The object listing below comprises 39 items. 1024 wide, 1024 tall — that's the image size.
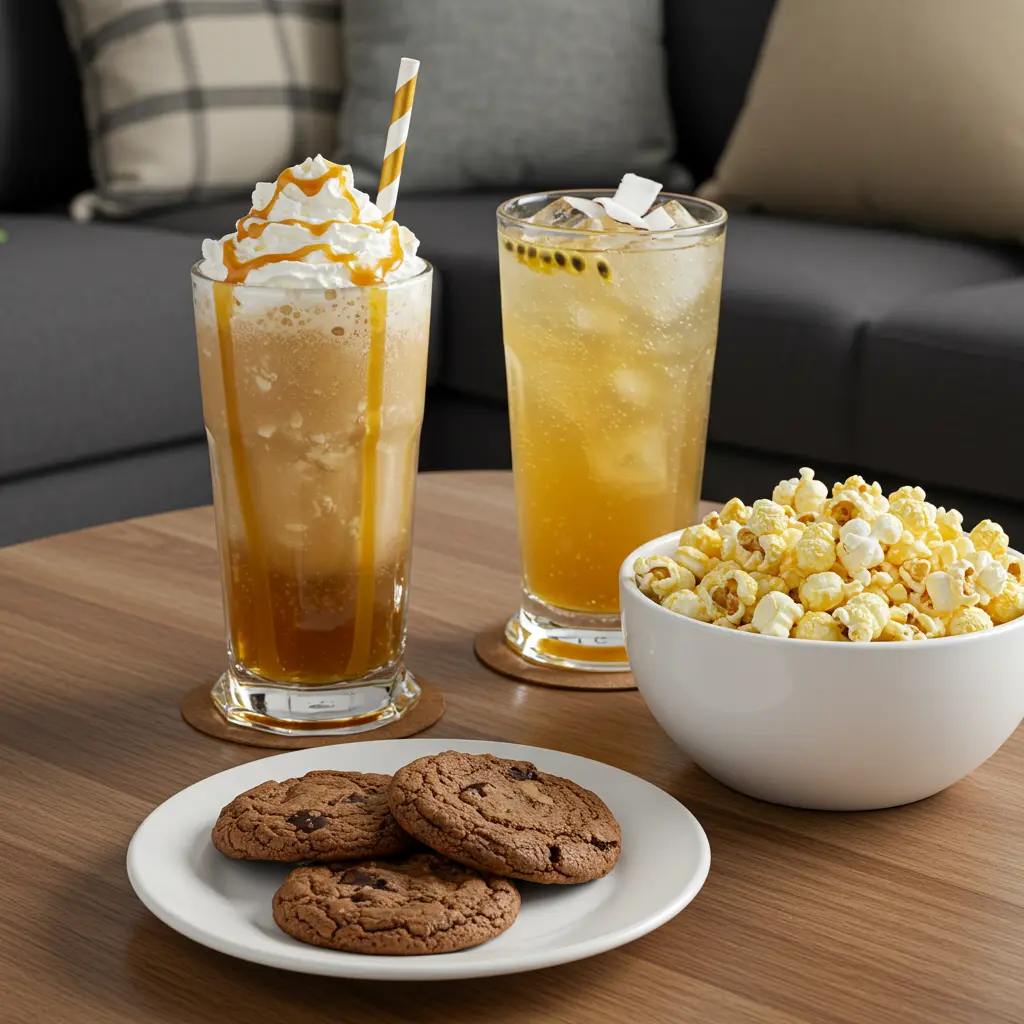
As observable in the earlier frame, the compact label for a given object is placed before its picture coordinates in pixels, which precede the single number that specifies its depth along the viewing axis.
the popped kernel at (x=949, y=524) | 0.90
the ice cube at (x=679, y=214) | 0.99
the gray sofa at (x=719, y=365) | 1.58
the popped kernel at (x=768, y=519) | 0.88
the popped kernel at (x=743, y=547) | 0.89
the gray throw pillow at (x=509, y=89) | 2.12
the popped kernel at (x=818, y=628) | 0.86
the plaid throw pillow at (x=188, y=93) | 2.05
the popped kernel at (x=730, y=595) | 0.87
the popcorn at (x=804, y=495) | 0.91
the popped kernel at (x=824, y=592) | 0.86
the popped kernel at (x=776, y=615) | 0.86
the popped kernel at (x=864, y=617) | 0.85
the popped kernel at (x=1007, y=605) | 0.88
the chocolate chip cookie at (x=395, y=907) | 0.78
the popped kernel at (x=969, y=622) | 0.86
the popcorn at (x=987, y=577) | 0.87
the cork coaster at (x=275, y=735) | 0.93
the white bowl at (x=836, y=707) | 0.85
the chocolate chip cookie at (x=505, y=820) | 0.81
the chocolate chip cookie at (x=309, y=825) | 0.82
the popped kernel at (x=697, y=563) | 0.91
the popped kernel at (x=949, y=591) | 0.86
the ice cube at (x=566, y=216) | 0.99
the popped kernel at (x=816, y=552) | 0.87
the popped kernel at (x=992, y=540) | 0.90
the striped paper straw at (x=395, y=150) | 0.94
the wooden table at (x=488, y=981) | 0.78
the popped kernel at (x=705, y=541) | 0.91
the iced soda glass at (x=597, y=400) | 0.99
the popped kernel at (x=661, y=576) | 0.90
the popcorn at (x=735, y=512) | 0.92
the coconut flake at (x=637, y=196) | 0.99
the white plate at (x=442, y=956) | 0.77
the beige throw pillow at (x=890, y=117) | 1.85
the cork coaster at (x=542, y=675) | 0.99
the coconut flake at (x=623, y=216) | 0.98
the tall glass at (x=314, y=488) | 0.92
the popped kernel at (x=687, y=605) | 0.88
